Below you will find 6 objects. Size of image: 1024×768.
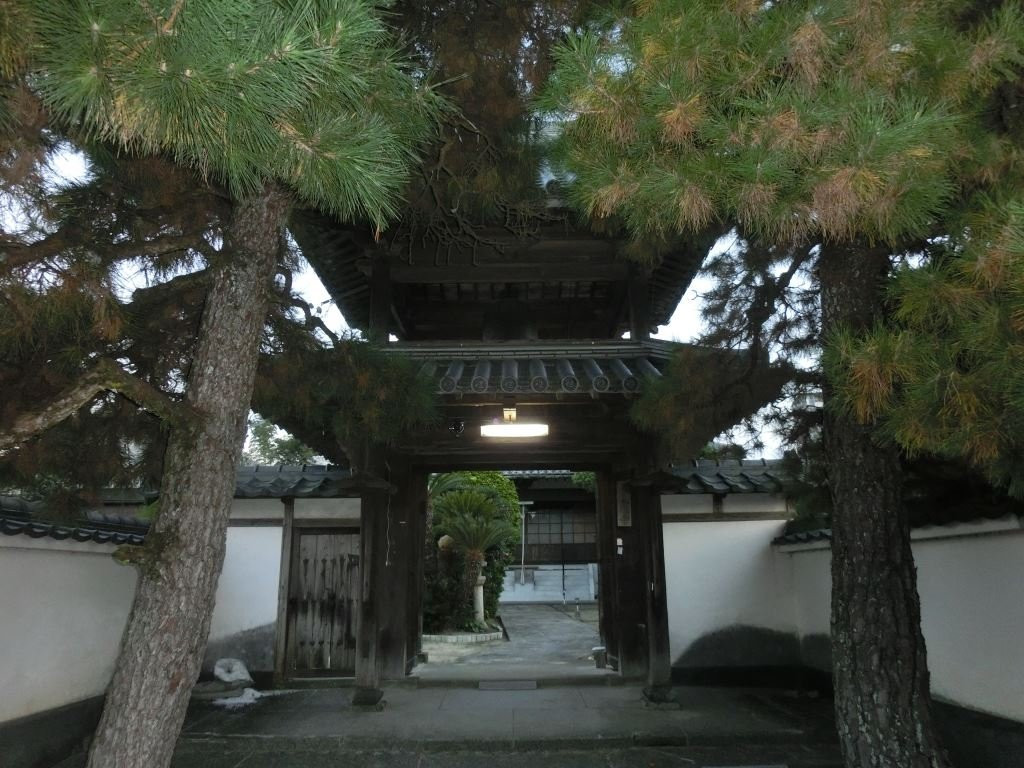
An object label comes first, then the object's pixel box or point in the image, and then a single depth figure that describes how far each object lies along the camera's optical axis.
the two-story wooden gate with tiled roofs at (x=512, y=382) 6.02
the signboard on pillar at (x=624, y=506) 7.23
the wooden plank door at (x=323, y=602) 7.85
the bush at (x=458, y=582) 12.34
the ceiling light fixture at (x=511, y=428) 6.02
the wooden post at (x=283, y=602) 7.63
